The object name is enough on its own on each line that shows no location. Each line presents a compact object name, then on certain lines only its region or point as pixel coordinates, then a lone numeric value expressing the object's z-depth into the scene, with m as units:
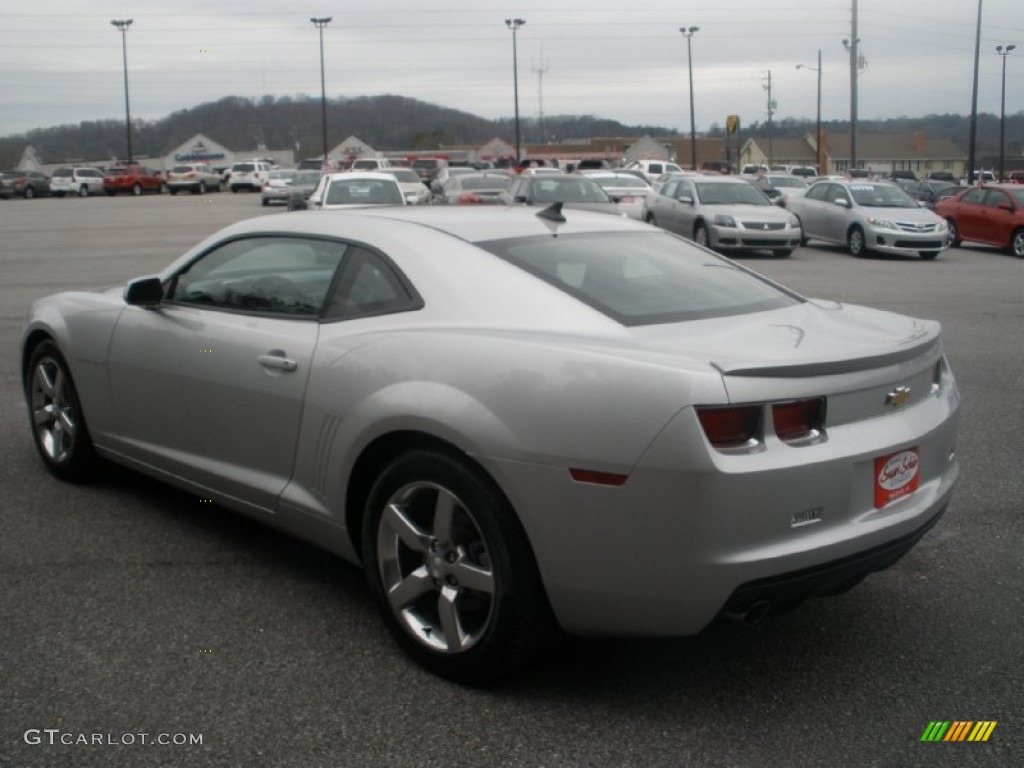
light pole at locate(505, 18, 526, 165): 80.12
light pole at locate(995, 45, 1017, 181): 64.51
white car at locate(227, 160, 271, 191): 63.47
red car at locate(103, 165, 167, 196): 59.19
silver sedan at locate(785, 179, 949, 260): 20.97
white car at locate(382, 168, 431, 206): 27.34
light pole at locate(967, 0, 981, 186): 46.84
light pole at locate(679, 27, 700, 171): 78.25
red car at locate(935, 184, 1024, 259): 22.25
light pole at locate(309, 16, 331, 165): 79.19
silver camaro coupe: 3.04
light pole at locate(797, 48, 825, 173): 61.39
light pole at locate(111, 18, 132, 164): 79.19
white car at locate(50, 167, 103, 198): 57.84
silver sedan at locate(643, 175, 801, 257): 20.44
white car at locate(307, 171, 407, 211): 19.38
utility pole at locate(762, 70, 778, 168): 101.50
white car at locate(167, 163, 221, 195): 60.12
